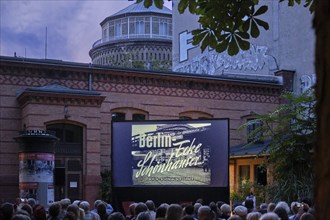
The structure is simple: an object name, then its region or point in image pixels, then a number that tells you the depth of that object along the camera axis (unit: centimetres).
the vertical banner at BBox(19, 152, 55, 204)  1678
